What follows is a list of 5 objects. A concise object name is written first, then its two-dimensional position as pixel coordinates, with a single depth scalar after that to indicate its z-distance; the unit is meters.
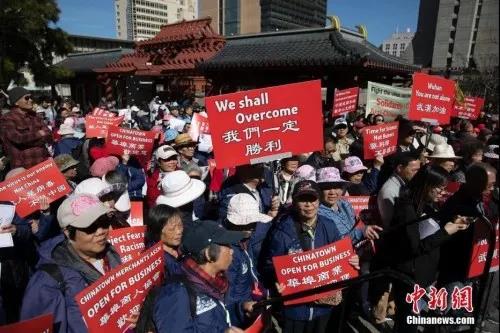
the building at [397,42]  114.31
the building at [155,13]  114.31
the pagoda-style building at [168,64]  15.24
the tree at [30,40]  14.71
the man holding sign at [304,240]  2.65
